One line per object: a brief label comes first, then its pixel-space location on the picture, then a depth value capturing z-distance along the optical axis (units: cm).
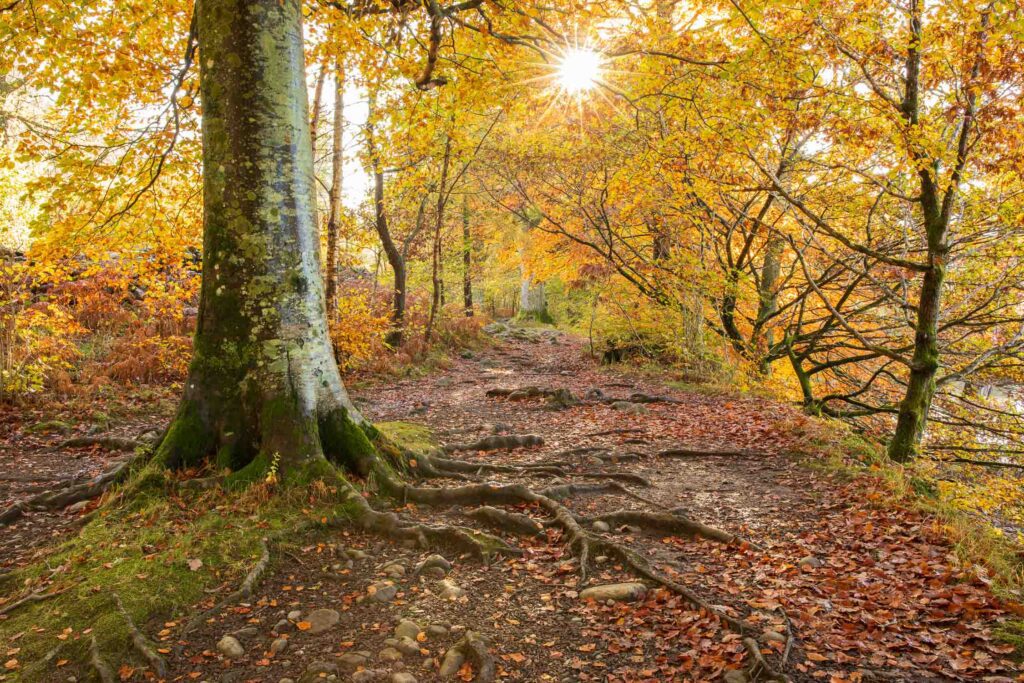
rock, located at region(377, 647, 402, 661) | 317
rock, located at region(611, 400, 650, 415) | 1023
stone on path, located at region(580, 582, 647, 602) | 383
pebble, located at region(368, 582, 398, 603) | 381
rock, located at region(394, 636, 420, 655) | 325
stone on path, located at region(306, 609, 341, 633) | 348
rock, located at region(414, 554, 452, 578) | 418
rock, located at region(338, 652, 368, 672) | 306
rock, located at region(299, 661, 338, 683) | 294
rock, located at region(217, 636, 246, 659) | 317
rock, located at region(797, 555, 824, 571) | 419
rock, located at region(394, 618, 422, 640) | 340
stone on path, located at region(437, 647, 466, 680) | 309
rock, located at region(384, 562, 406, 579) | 408
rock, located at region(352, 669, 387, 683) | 294
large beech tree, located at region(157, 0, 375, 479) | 475
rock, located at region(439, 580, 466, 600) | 386
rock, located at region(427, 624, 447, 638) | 343
